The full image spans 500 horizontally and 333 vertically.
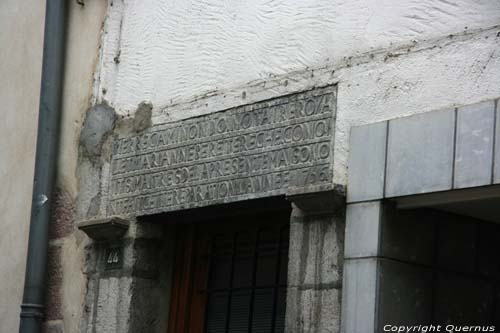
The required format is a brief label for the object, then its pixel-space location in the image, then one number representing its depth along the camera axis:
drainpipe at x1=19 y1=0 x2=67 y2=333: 6.98
